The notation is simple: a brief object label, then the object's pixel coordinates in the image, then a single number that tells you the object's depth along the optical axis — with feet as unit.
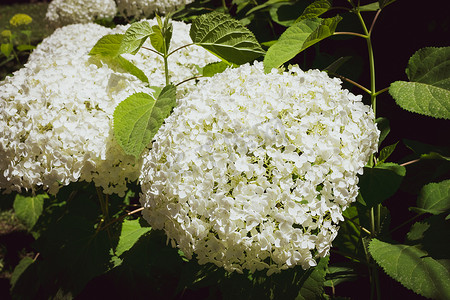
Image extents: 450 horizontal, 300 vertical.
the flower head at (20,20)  6.62
